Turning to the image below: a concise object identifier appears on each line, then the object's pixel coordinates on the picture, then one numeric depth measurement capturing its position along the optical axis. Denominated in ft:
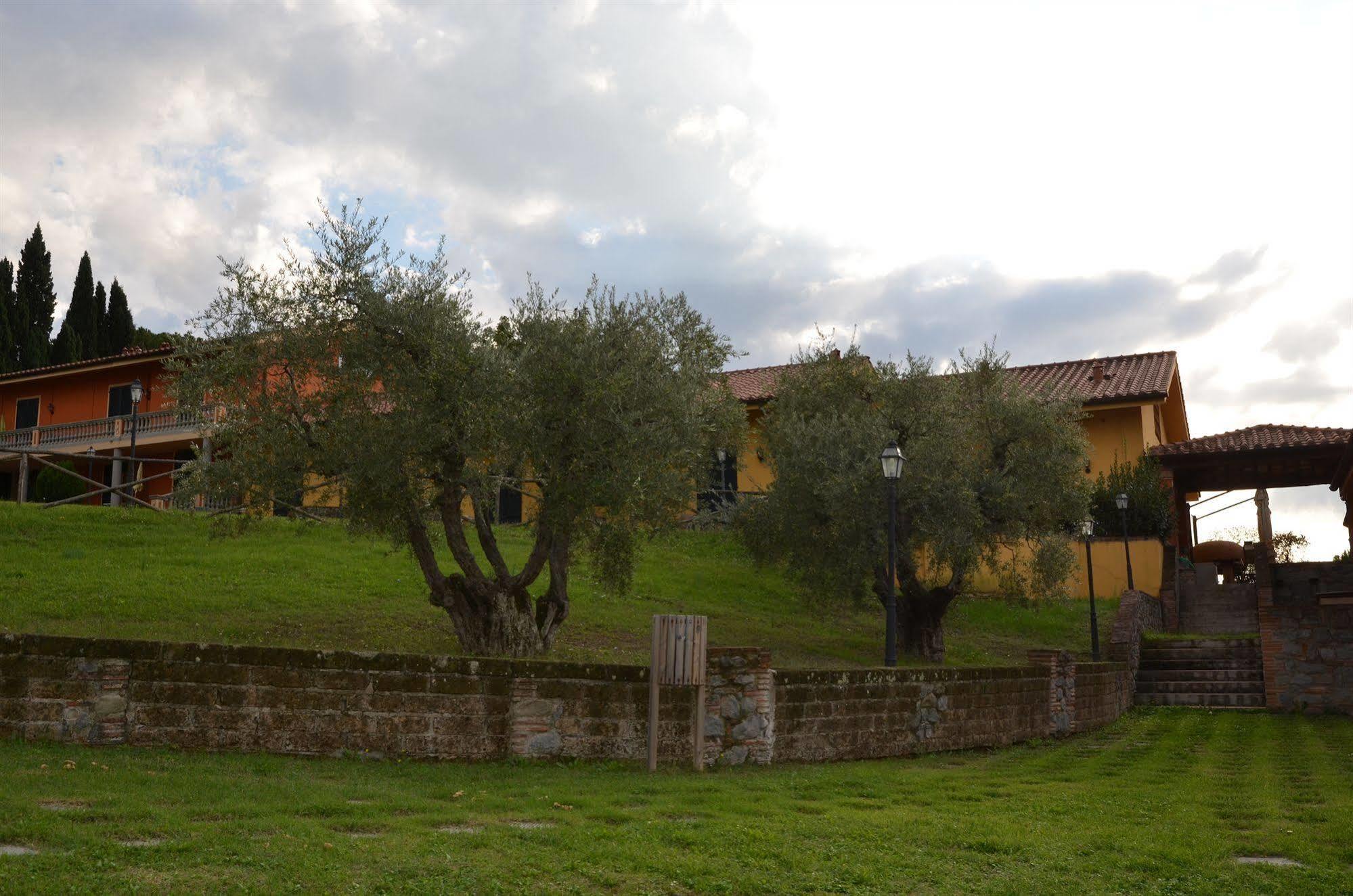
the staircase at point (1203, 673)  66.69
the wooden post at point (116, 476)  105.77
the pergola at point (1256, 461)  91.25
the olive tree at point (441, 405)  44.09
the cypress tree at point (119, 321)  183.21
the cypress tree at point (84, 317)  178.70
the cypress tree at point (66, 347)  169.78
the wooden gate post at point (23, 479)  78.79
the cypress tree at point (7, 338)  171.12
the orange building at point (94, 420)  109.19
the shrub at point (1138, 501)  95.40
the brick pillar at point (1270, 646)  63.67
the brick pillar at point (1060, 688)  51.06
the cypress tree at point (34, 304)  176.76
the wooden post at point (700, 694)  33.01
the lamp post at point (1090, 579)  68.08
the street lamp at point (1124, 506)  84.89
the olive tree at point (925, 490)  65.00
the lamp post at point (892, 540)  45.91
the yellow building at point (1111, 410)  93.50
